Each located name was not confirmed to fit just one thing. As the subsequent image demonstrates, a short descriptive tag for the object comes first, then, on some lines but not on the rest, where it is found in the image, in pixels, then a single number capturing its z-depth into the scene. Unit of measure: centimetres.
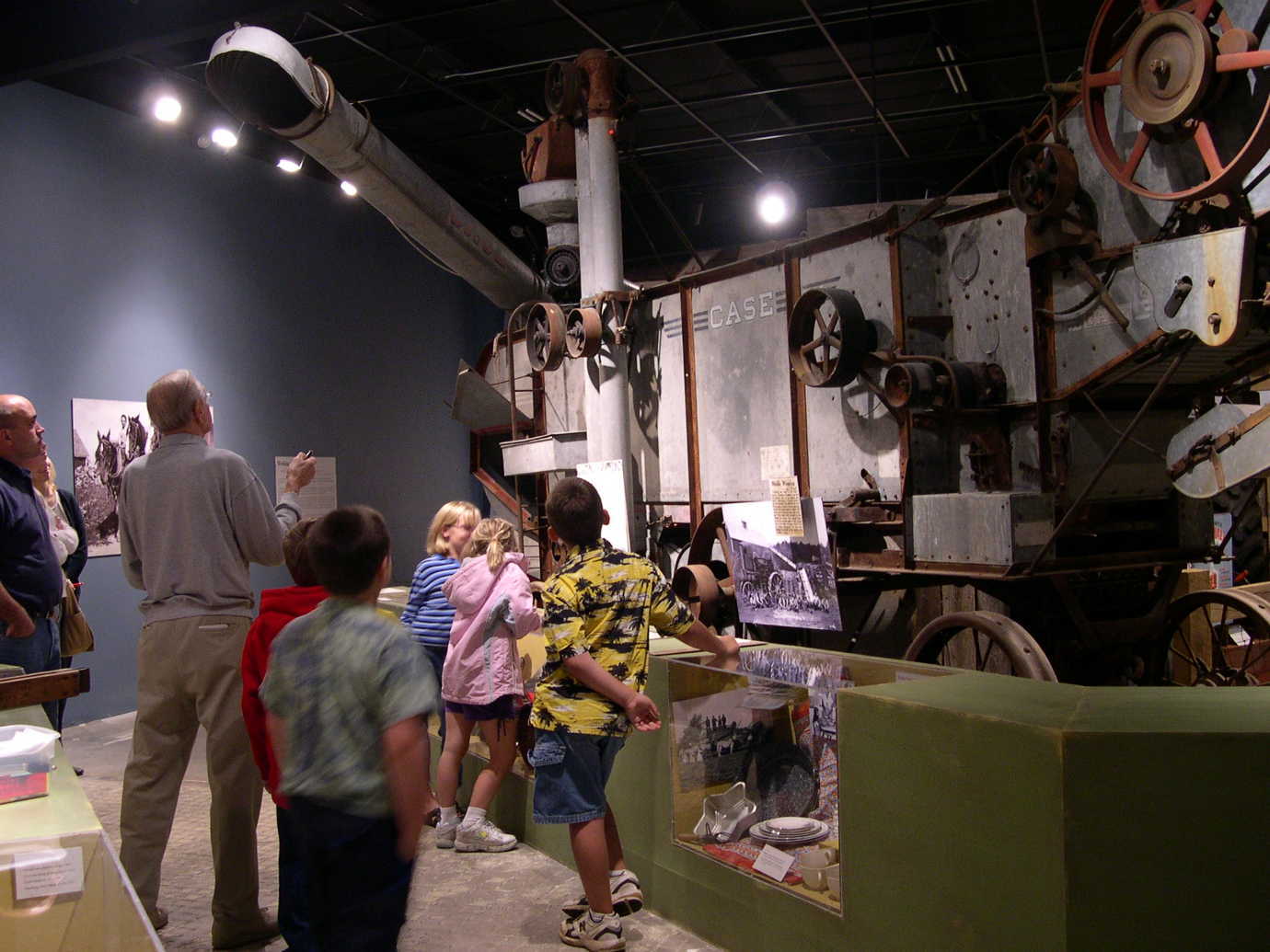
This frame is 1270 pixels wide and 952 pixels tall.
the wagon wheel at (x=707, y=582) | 652
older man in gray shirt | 360
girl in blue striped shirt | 502
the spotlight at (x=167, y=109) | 777
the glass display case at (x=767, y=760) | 328
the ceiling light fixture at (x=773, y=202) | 1103
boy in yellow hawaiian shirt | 339
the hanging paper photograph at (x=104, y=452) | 766
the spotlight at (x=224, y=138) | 838
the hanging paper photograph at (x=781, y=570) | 554
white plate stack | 339
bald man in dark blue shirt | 434
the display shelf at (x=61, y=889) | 226
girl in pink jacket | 463
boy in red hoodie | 316
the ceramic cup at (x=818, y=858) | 316
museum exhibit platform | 221
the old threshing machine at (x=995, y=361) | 378
